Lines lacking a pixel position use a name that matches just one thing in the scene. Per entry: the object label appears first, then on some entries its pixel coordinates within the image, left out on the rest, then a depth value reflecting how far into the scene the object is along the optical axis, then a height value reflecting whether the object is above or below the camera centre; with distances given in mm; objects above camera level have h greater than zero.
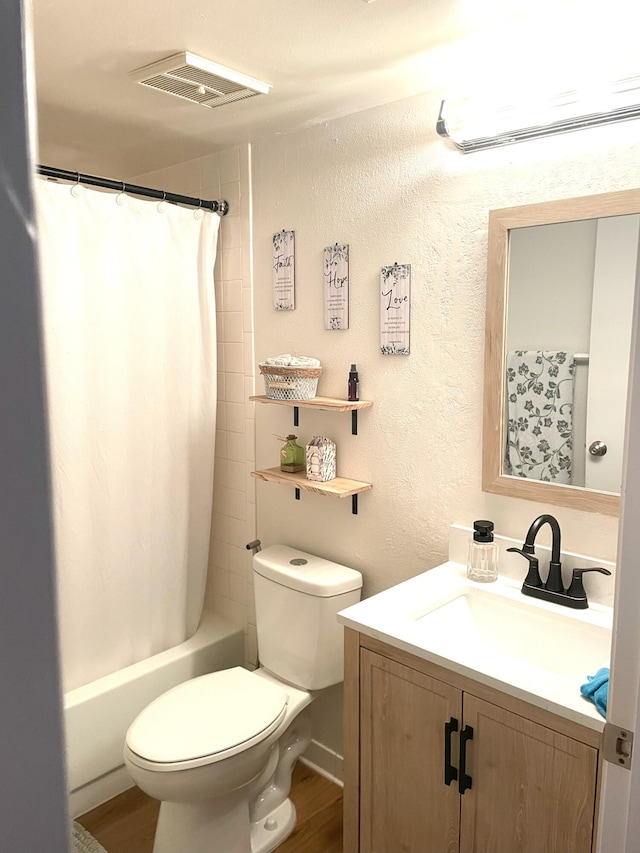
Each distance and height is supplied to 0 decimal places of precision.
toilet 1801 -1060
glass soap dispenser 1846 -577
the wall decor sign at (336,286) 2178 +190
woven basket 2170 -119
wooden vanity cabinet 1382 -945
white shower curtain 2146 -239
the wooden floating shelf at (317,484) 2111 -445
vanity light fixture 1506 +541
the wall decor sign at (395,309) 2021 +108
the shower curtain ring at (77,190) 2092 +470
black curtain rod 2059 +508
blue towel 1297 -663
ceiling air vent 1705 +696
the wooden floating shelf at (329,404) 2079 -185
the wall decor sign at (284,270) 2340 +256
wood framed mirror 1604 +93
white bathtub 2219 -1238
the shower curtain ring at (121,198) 2207 +470
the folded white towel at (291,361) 2188 -53
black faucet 1693 -596
